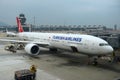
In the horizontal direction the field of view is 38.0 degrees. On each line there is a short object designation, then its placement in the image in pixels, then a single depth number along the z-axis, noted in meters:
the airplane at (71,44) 16.44
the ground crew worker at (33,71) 12.92
